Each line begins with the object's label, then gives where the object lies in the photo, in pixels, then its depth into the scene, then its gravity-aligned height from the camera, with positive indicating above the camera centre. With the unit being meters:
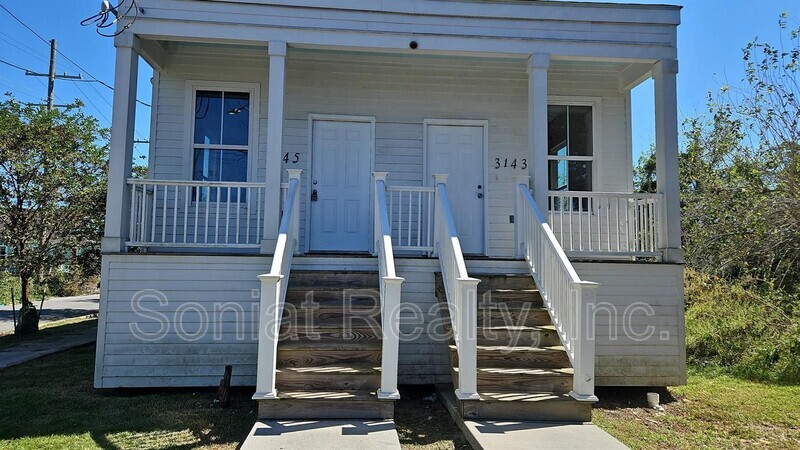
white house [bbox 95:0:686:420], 4.18 +0.60
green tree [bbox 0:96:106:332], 8.44 +1.05
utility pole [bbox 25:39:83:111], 19.94 +6.90
